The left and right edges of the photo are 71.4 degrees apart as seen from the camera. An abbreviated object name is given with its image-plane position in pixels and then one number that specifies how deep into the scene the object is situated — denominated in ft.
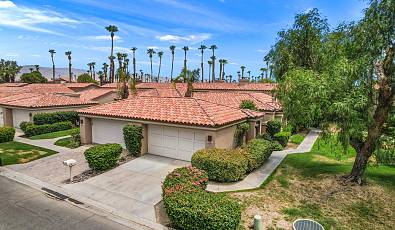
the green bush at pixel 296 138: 83.94
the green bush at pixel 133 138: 57.93
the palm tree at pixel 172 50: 329.52
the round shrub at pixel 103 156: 47.50
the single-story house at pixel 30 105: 88.44
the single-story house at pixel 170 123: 53.78
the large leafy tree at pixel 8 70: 262.47
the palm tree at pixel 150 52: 347.91
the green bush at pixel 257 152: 49.28
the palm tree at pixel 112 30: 212.23
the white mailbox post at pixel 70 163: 42.11
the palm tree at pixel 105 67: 376.35
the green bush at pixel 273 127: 80.74
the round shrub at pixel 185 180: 32.01
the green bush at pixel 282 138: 74.79
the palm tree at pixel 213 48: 322.59
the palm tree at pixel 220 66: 339.65
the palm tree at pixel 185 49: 328.45
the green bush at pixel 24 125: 83.33
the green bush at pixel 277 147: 69.77
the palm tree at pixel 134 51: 324.45
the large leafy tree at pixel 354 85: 35.73
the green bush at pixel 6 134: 71.36
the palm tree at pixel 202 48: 329.31
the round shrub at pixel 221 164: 43.11
